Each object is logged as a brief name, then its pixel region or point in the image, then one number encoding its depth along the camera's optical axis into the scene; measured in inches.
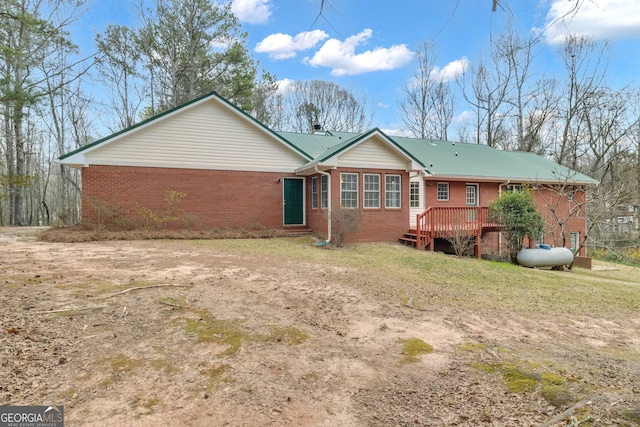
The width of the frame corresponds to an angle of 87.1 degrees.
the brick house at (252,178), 511.2
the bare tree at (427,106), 1202.0
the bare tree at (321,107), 1268.5
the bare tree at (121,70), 884.6
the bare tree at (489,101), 1003.0
